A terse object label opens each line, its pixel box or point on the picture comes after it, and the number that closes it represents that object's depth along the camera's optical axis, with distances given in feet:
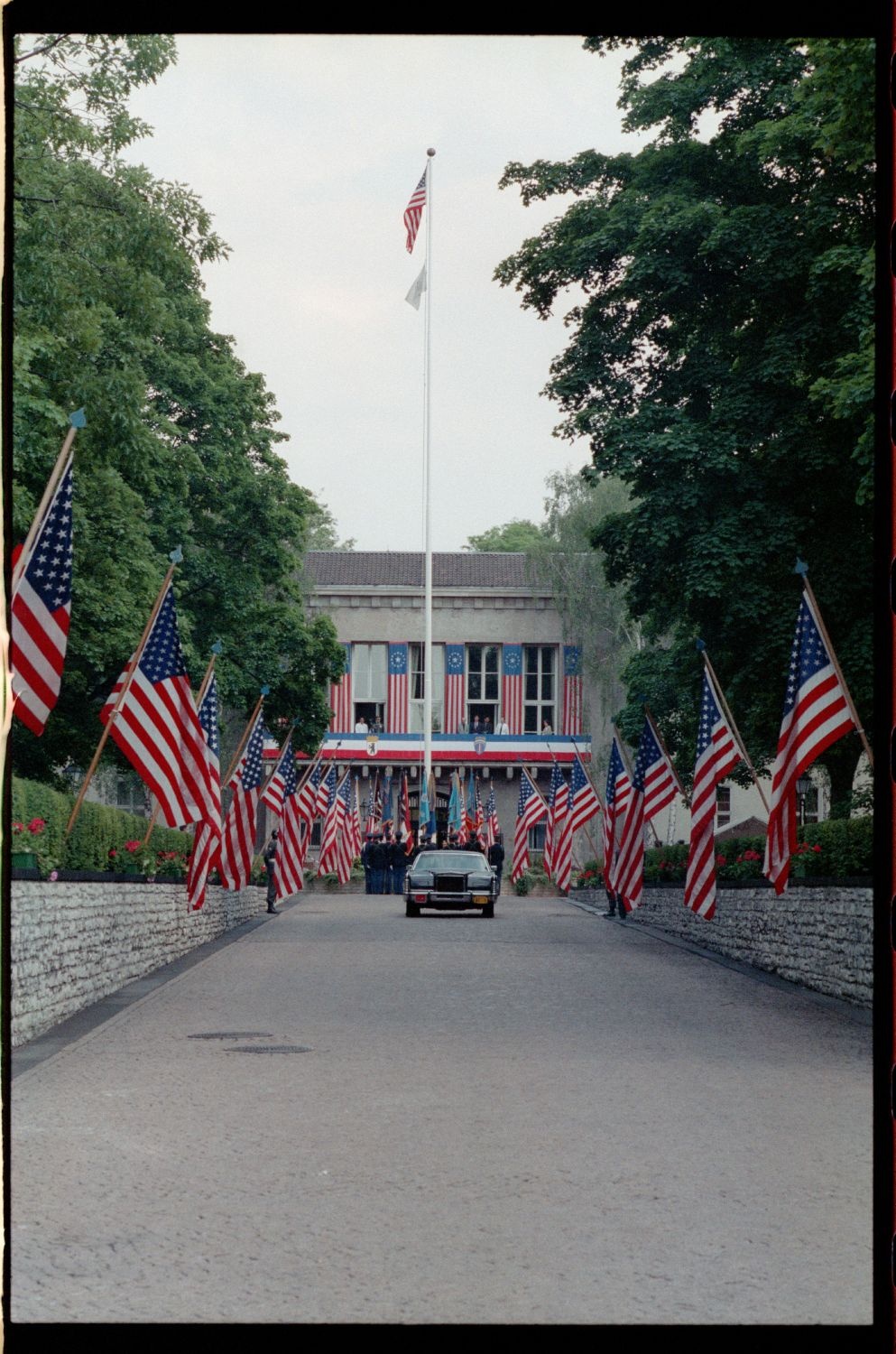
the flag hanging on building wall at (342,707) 255.70
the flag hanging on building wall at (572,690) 253.24
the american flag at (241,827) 98.12
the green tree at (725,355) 92.89
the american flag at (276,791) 124.77
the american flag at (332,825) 187.21
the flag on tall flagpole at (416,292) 176.35
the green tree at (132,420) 81.35
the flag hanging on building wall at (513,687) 258.57
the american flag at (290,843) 125.80
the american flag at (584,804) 134.00
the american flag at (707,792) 78.33
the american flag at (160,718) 63.82
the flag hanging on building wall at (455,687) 257.96
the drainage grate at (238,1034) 53.20
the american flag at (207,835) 84.89
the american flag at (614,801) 120.47
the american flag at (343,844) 192.54
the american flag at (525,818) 171.63
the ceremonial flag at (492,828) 209.97
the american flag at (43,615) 43.09
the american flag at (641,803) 101.40
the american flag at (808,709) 56.75
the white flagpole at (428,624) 180.86
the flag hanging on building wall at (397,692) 257.14
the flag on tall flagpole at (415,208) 164.35
